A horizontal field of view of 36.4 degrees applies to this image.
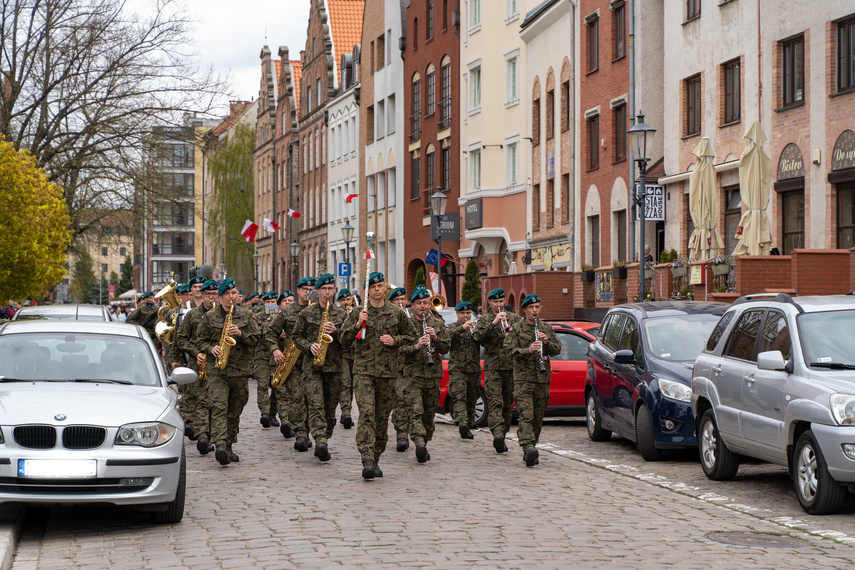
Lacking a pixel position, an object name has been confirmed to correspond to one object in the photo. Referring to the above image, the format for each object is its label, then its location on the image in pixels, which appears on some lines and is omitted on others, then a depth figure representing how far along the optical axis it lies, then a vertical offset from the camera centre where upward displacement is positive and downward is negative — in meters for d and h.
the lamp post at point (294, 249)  61.24 +2.43
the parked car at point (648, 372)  13.62 -0.80
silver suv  9.62 -0.75
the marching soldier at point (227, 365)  13.25 -0.67
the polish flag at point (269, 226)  62.20 +3.66
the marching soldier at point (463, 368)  16.56 -0.86
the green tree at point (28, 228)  33.66 +2.01
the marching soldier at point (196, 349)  14.12 -0.53
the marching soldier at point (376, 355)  12.41 -0.53
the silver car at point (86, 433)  8.77 -0.91
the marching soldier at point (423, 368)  13.65 -0.75
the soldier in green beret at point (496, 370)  14.73 -0.81
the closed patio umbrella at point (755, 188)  24.41 +2.12
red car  18.44 -1.16
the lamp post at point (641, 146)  22.39 +2.69
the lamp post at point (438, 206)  34.72 +2.58
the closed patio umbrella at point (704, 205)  26.20 +1.96
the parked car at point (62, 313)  18.27 -0.17
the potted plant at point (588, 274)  34.41 +0.71
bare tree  37.66 +6.18
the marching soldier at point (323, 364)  13.59 -0.67
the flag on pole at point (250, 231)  55.22 +3.01
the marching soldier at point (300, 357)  14.60 -0.58
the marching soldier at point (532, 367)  13.59 -0.70
